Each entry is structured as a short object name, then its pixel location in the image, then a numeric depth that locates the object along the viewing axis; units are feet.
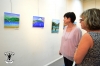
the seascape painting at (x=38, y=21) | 6.34
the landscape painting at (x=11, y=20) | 4.85
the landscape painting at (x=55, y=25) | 8.09
